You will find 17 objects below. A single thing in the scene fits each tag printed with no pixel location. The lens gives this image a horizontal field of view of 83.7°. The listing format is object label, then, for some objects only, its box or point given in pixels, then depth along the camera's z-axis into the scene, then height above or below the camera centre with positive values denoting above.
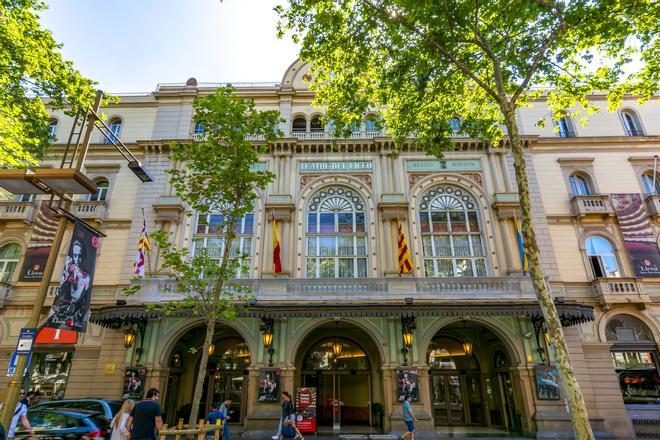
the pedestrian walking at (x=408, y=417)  12.24 -1.23
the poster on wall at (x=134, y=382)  15.23 -0.18
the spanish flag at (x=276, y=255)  17.30 +5.30
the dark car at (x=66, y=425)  9.70 -1.18
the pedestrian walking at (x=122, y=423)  8.01 -0.92
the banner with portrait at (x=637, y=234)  17.64 +6.54
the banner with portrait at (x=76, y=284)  7.04 +1.71
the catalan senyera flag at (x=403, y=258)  16.97 +5.12
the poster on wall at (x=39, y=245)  18.30 +6.21
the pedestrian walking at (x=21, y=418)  9.12 -0.95
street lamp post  5.93 +1.77
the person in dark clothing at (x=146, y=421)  7.11 -0.78
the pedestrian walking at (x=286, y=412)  12.03 -1.05
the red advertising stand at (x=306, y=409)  15.19 -1.22
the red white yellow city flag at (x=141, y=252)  15.88 +5.09
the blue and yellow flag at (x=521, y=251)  17.06 +5.45
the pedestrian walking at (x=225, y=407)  13.75 -1.04
